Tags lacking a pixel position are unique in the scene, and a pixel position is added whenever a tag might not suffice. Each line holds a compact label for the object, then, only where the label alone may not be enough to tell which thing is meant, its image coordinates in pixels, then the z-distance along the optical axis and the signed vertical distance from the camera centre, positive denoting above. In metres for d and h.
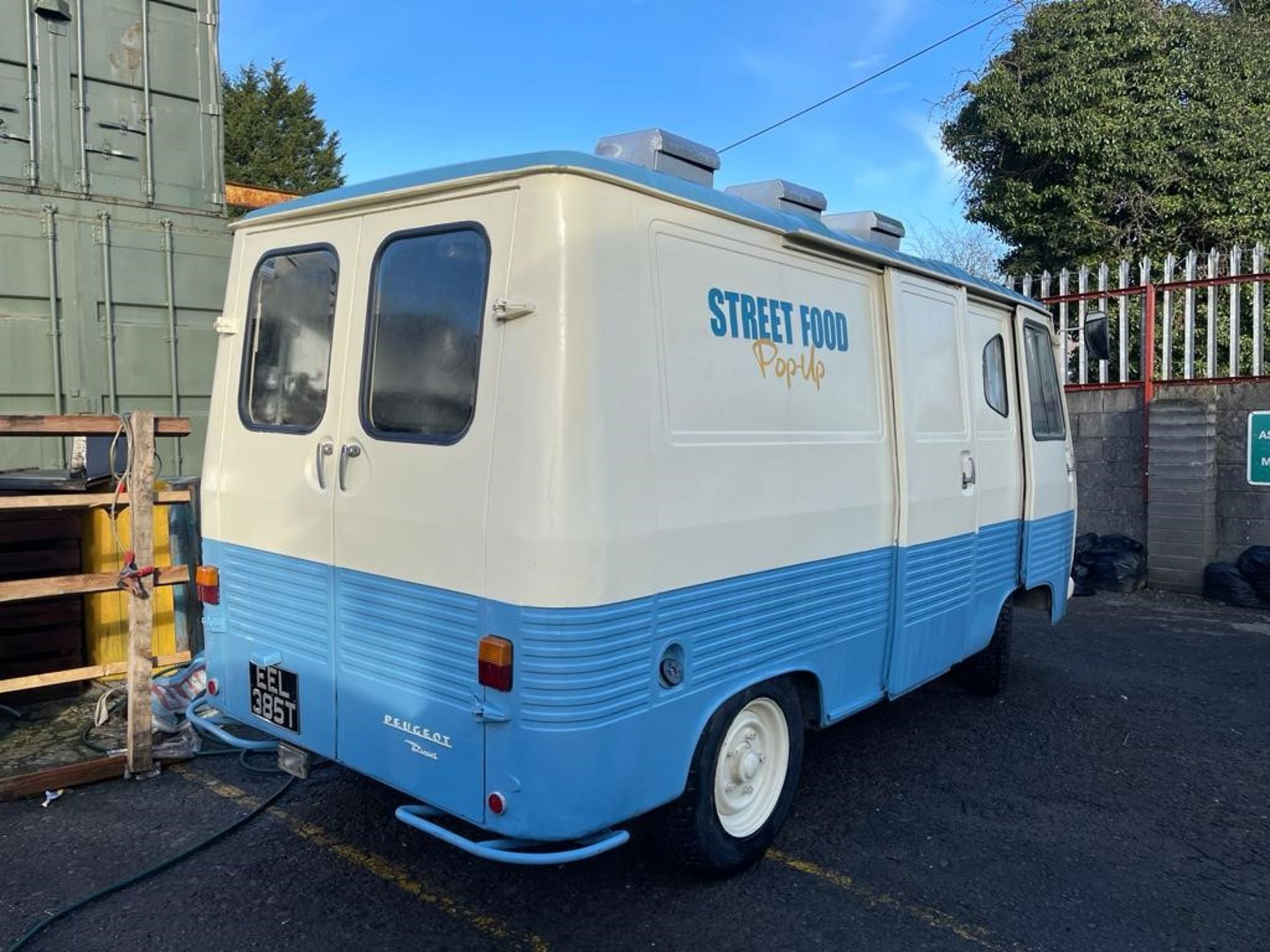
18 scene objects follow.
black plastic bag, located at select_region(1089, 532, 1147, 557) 9.23 -0.95
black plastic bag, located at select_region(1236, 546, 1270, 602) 8.36 -1.07
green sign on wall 8.52 -0.01
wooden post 4.34 -0.66
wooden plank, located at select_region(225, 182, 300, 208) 7.99 +2.20
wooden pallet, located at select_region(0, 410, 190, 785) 4.29 -0.58
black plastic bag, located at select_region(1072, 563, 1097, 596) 9.21 -1.31
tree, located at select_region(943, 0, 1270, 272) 13.47 +4.59
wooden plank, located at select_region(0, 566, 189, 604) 4.19 -0.58
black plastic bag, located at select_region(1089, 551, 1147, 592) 9.09 -1.19
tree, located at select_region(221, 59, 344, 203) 30.81 +10.69
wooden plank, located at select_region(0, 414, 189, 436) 3.98 +0.13
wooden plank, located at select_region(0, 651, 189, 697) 4.31 -1.02
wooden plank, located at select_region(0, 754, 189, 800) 4.11 -1.42
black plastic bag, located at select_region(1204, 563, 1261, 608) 8.45 -1.25
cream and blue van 2.80 -0.14
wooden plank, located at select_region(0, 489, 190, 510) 4.20 -0.20
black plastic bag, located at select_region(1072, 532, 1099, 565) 9.46 -0.97
